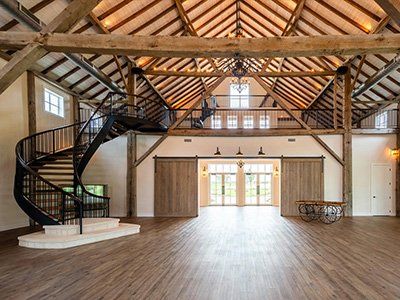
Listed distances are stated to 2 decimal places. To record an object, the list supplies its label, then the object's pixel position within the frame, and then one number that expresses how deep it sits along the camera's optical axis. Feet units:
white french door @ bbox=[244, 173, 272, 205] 51.99
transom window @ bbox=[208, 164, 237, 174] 52.95
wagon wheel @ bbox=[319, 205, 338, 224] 31.27
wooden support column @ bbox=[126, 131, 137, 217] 34.58
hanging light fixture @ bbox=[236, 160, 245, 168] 51.54
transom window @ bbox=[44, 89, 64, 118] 32.07
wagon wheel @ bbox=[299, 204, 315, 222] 32.31
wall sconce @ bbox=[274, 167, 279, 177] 51.67
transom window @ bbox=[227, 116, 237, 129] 58.08
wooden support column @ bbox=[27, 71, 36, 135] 28.55
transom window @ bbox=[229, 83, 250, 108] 60.03
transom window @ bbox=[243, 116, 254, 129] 58.13
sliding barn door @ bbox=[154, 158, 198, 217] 35.14
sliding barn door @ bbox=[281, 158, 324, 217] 34.99
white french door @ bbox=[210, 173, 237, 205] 52.31
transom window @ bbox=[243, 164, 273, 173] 52.80
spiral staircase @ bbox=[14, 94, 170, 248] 22.76
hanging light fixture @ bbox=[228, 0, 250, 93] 26.61
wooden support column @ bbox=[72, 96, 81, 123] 37.14
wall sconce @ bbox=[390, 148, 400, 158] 34.78
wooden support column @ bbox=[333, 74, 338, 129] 35.17
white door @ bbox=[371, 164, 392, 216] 34.86
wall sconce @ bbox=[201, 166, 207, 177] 52.49
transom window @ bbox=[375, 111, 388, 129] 39.73
